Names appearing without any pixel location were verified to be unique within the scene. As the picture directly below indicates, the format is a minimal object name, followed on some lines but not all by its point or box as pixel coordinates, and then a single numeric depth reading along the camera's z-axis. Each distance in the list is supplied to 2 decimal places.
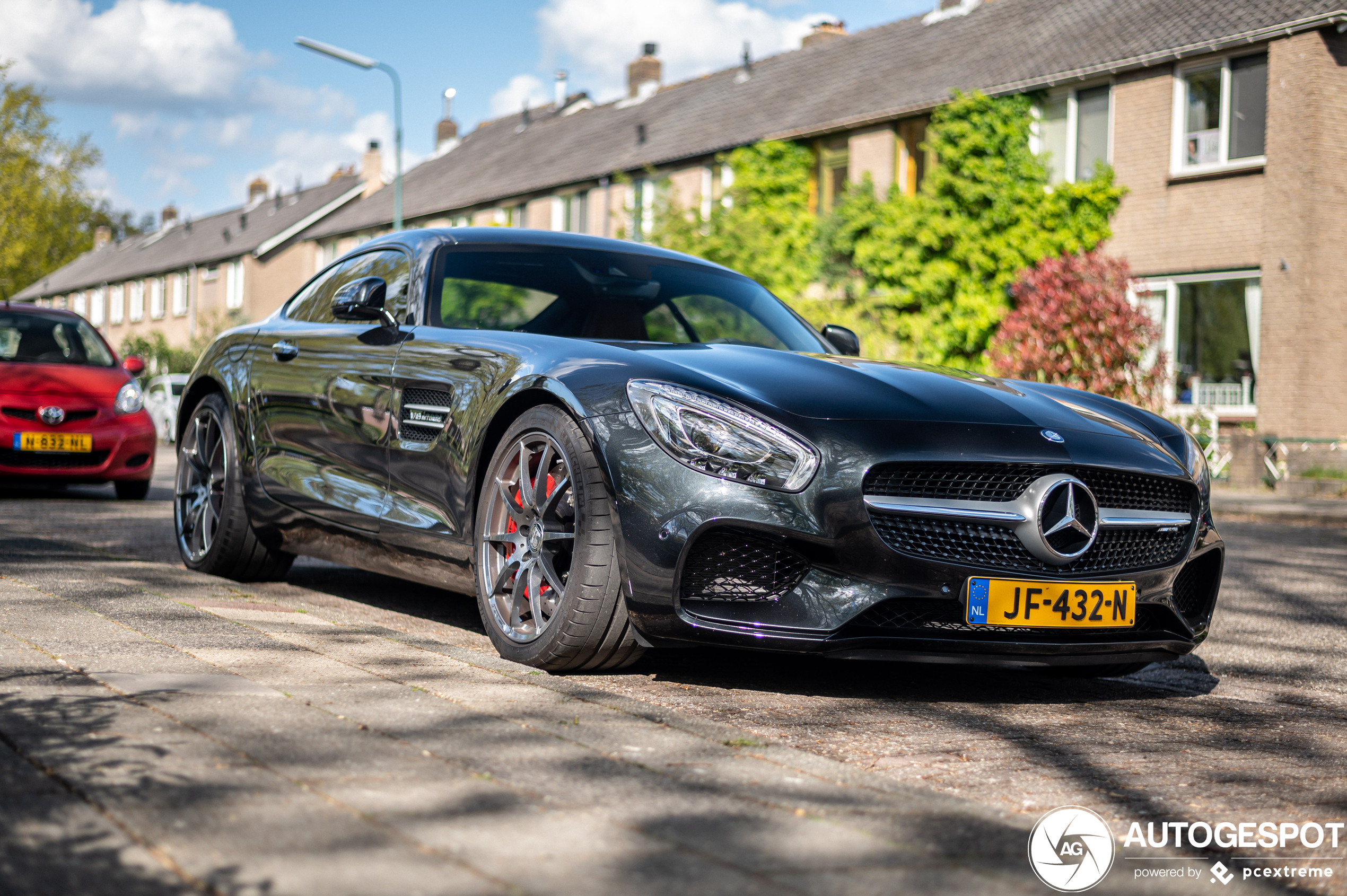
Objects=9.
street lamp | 24.20
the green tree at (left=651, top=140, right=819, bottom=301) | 24.75
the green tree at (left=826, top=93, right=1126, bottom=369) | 21.45
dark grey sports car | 3.78
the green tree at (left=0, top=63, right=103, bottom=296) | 54.84
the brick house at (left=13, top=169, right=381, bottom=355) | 53.00
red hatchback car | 10.66
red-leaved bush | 19.14
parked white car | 29.98
